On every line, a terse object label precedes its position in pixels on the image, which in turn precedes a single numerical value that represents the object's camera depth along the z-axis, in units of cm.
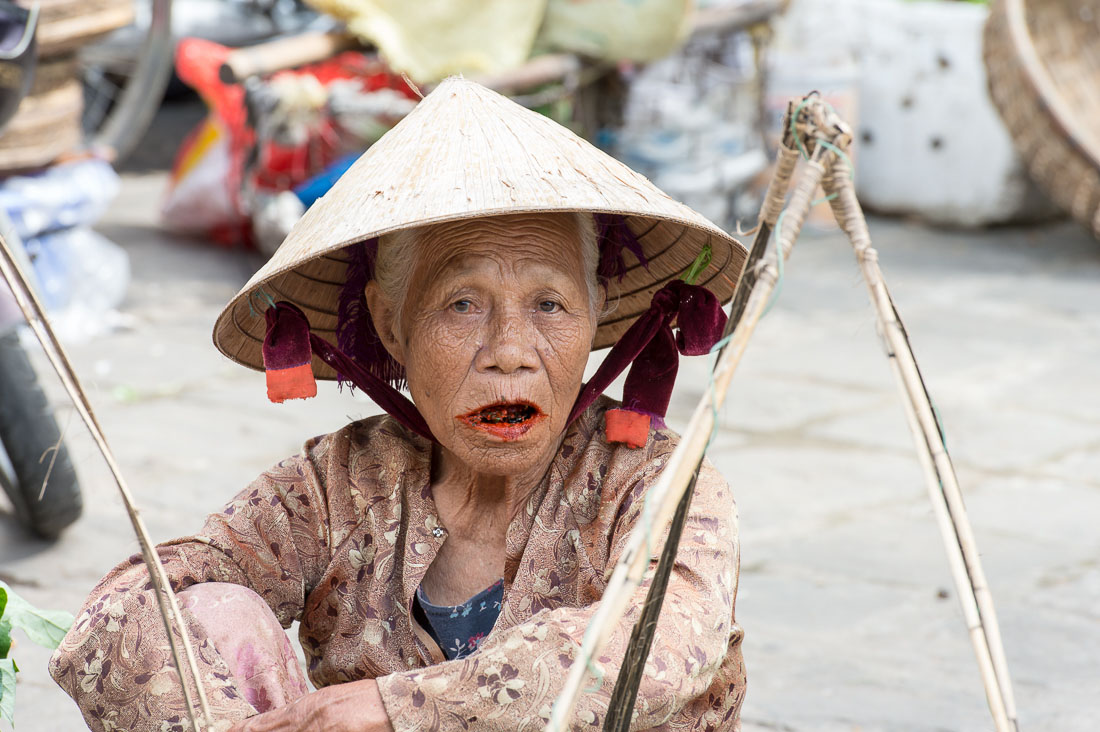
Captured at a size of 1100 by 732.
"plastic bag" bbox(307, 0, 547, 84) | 521
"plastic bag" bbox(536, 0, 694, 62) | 538
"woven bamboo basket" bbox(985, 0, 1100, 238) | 560
